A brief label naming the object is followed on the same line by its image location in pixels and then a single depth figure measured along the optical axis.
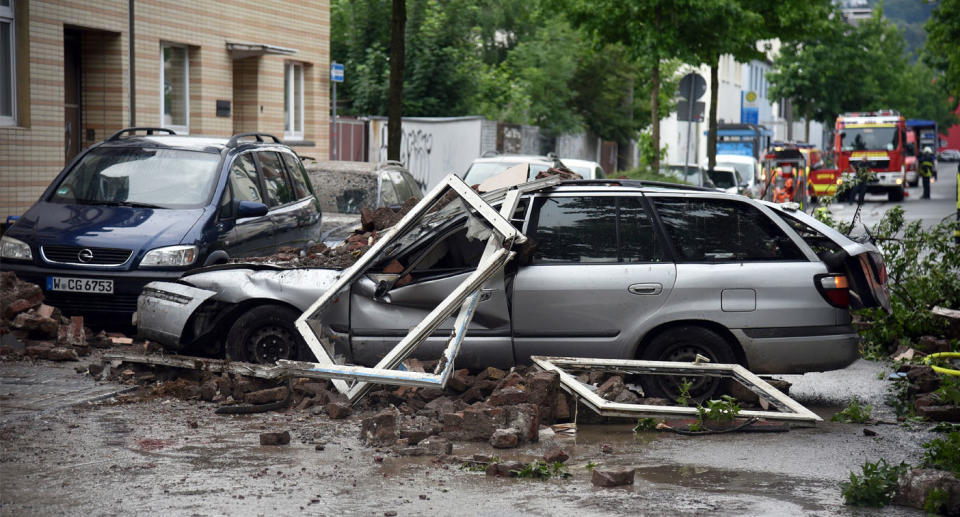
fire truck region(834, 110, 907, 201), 43.06
